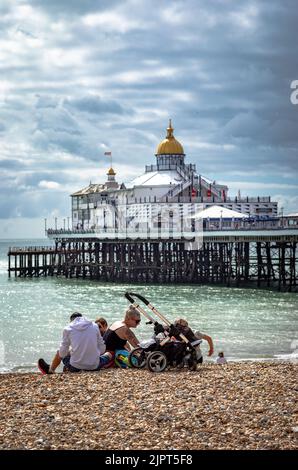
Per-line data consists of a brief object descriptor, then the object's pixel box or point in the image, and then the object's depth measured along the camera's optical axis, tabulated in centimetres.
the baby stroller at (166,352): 1192
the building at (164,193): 5969
